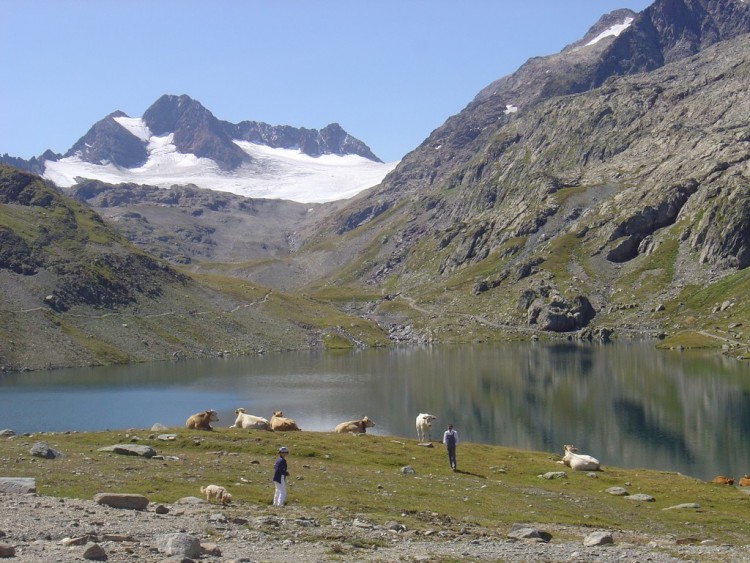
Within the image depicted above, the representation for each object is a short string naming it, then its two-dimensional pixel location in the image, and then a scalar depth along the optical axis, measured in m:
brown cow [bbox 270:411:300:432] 53.93
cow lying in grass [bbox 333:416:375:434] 58.97
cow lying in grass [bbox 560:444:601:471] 51.44
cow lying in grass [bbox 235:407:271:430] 54.38
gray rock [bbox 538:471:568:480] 47.29
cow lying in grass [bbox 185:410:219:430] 53.09
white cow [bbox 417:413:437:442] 58.97
